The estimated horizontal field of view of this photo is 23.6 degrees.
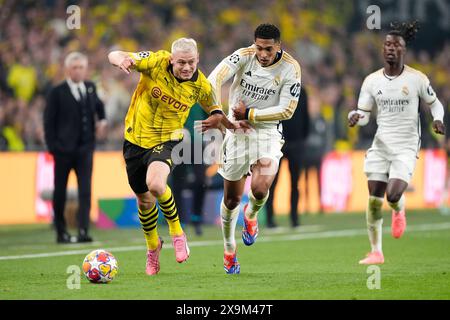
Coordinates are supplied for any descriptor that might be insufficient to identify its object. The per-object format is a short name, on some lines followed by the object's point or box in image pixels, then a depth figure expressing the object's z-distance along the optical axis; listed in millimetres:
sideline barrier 19266
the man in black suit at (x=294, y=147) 18438
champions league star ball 10055
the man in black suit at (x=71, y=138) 15570
